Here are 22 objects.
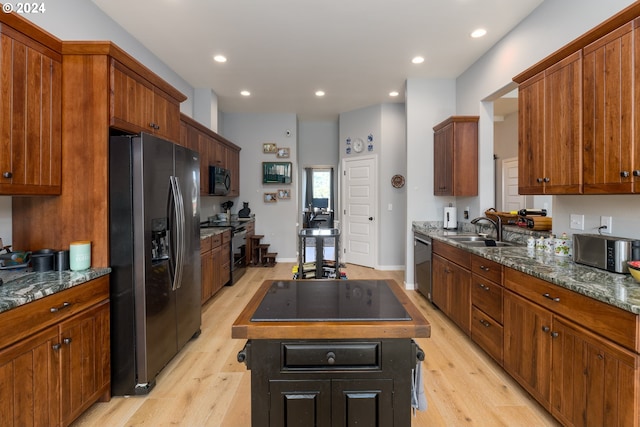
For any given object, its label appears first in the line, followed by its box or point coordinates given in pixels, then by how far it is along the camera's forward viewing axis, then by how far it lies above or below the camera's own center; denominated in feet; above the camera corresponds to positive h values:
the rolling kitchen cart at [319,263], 8.07 -1.36
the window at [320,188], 33.53 +2.68
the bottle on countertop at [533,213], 10.23 -0.04
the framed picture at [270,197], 21.43 +1.09
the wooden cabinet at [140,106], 6.85 +2.75
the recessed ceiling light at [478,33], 10.84 +6.36
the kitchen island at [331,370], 3.92 -2.02
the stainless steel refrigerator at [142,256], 6.82 -1.00
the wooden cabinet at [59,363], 4.73 -2.61
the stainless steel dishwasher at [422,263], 12.78 -2.22
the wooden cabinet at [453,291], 9.63 -2.71
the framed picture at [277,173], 21.17 +2.74
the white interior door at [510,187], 19.15 +1.55
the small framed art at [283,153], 21.43 +4.13
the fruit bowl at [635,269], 5.18 -0.98
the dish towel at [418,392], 4.49 -2.65
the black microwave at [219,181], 15.69 +1.72
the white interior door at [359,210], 19.92 +0.16
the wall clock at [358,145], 20.39 +4.46
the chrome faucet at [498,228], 10.61 -0.55
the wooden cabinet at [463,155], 12.80 +2.37
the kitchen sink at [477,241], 10.11 -1.04
